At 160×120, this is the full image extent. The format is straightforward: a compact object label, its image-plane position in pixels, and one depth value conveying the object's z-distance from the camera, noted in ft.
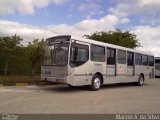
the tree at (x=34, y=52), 46.94
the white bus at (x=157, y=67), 60.93
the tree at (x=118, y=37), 58.13
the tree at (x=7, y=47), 45.36
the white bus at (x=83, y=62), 23.61
